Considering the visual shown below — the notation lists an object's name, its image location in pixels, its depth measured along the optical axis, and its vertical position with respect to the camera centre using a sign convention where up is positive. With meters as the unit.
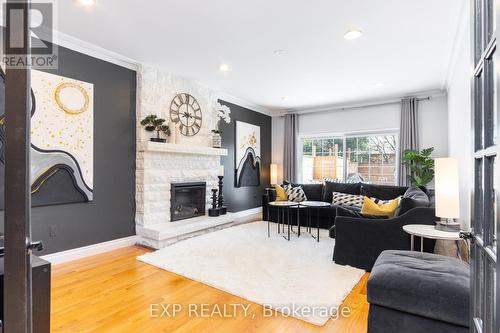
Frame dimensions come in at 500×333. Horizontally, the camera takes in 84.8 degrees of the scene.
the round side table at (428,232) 2.22 -0.56
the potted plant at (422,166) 4.86 +0.02
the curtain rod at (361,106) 5.35 +1.36
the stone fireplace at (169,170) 3.90 -0.03
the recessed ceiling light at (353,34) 2.96 +1.47
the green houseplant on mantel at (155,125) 3.93 +0.63
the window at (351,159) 5.88 +0.20
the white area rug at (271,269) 2.21 -1.06
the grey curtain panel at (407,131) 5.38 +0.72
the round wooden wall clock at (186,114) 4.46 +0.92
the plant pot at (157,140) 4.01 +0.41
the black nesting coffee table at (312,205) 4.14 -0.58
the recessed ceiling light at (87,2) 2.46 +1.50
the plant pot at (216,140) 5.16 +0.52
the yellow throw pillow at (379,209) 3.07 -0.47
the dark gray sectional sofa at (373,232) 2.74 -0.68
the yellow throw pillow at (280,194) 5.22 -0.51
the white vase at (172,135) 4.36 +0.53
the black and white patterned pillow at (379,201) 4.48 -0.57
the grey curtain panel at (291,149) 6.85 +0.47
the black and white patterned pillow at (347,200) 4.96 -0.60
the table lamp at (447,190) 2.37 -0.21
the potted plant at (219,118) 5.16 +1.00
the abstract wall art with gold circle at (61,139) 2.91 +0.33
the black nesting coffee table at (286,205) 4.07 -0.56
